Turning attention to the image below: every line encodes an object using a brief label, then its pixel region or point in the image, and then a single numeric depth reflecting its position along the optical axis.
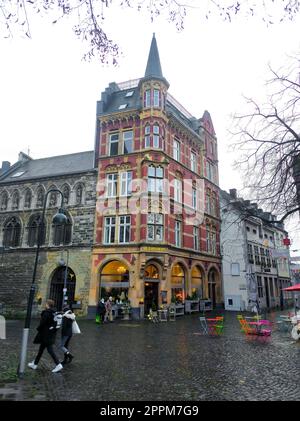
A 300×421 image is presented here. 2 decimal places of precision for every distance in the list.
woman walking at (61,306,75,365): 9.79
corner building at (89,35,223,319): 25.02
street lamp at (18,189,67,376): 8.02
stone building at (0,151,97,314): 26.88
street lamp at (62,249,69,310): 23.71
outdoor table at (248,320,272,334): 14.98
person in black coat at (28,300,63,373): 8.58
